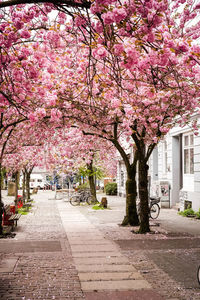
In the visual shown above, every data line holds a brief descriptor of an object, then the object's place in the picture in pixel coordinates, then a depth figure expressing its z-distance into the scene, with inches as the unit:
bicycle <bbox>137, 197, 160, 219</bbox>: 688.7
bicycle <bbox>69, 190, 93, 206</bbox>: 1096.6
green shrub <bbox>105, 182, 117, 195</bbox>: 1644.9
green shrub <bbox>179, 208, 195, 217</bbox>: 723.1
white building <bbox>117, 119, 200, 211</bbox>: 746.6
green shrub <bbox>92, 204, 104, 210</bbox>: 938.2
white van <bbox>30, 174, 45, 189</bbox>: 2783.2
